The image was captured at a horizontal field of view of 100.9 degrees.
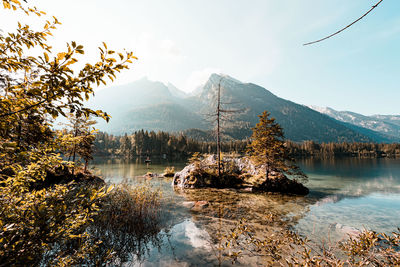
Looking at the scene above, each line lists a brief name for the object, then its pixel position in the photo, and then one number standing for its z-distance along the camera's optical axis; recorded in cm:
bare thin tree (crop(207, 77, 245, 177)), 1981
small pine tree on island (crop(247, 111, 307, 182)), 1702
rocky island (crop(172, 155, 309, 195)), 1798
